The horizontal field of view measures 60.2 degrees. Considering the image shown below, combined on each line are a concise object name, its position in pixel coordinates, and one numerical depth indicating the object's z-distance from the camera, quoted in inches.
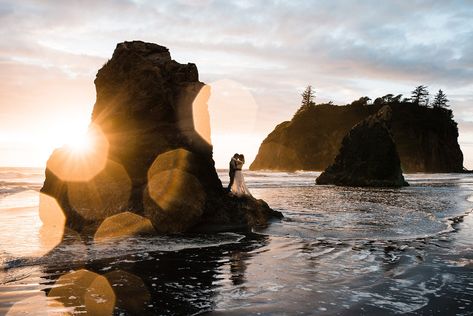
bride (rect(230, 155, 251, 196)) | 498.6
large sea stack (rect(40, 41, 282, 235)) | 421.7
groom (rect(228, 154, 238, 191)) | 502.9
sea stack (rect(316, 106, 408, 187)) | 1540.4
